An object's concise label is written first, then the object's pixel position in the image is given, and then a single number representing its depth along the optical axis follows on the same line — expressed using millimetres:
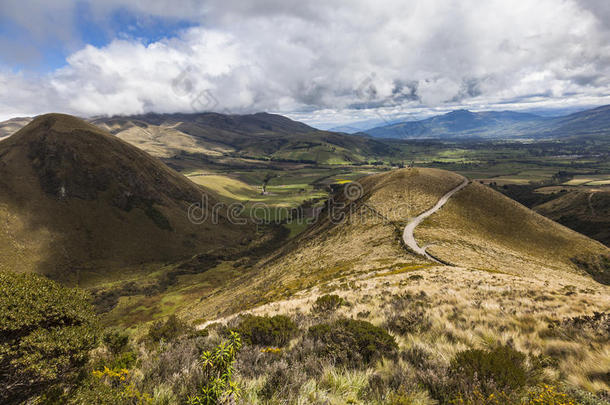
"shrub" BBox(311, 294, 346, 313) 15955
